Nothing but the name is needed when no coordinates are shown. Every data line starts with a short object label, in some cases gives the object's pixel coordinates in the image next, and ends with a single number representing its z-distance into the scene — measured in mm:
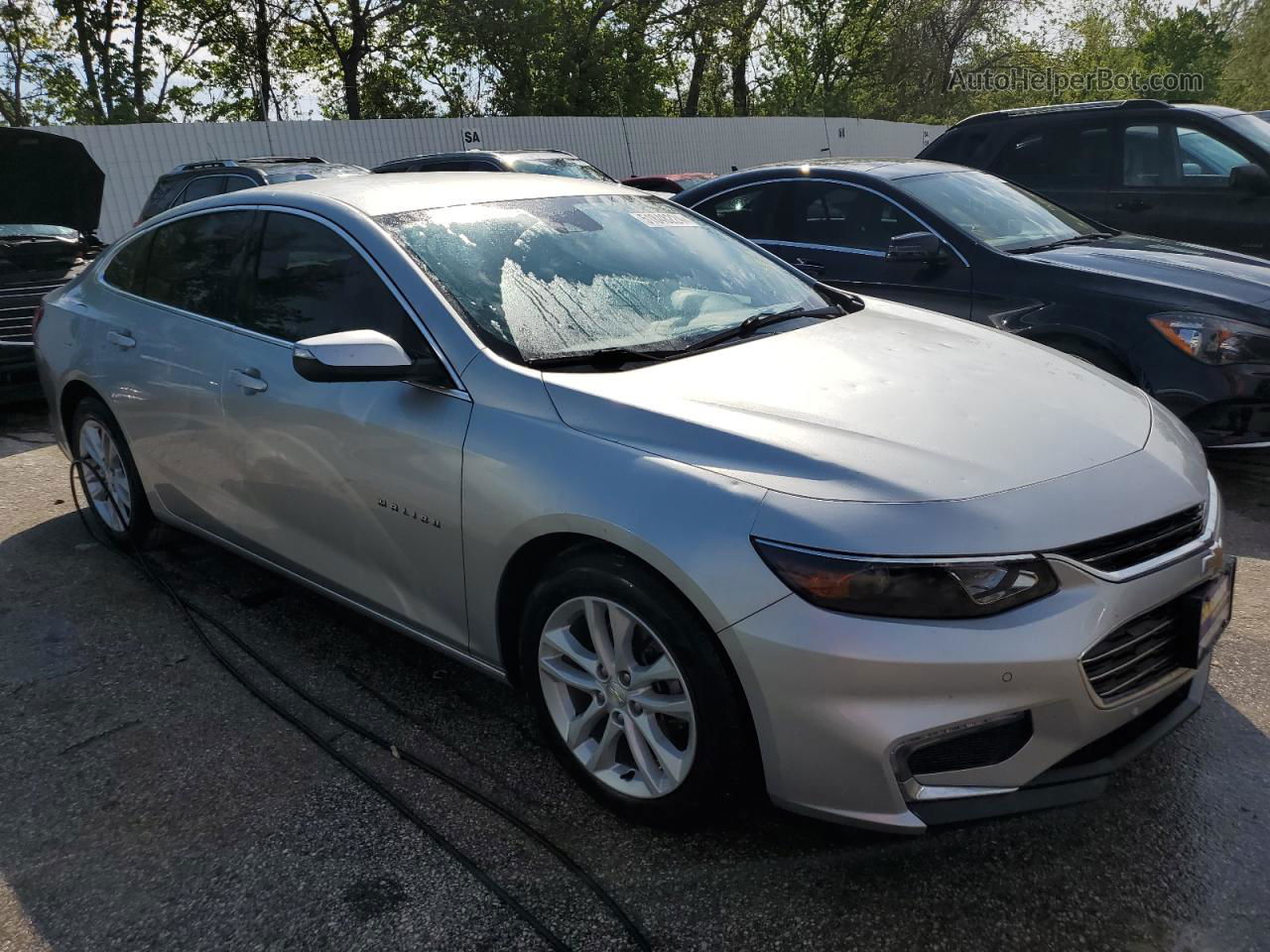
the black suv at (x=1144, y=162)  6734
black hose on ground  2236
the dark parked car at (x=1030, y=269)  4523
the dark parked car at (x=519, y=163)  10859
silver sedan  2062
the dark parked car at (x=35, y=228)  6734
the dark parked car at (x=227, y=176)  9664
